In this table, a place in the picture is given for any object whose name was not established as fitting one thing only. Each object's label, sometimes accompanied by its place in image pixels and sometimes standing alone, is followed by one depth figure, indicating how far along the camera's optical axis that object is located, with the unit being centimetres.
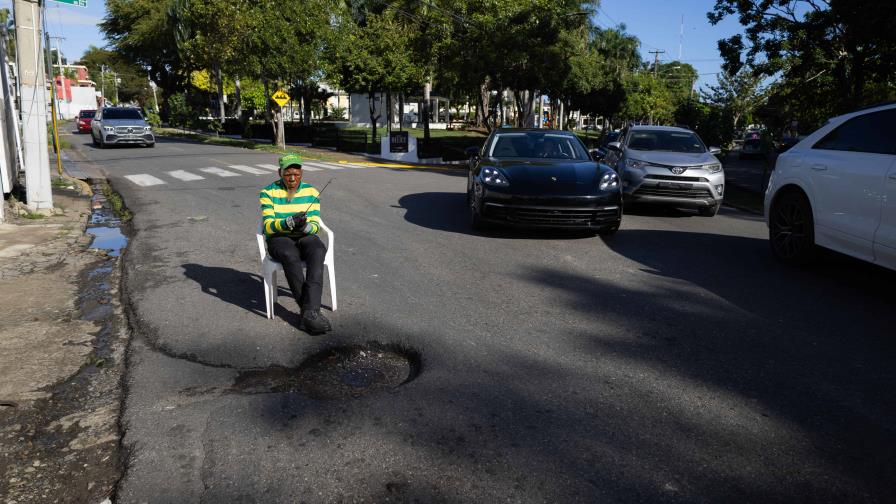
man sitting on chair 514
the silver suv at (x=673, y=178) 1075
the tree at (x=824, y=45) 1493
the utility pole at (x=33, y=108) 1019
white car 577
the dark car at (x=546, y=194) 820
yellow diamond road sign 2700
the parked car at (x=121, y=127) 2669
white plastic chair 522
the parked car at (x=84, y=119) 4359
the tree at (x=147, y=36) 5297
